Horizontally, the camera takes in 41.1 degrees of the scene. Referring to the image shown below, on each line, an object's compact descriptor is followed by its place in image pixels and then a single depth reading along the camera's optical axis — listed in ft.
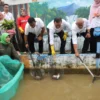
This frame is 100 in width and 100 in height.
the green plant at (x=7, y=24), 10.19
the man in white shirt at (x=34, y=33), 9.74
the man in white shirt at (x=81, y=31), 9.22
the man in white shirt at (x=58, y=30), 9.28
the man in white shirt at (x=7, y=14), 10.56
